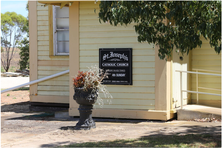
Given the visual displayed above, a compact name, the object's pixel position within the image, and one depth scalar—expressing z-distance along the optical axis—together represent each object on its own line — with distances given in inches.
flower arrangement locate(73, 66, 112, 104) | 296.6
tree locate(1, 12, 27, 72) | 1698.3
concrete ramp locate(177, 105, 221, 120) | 333.1
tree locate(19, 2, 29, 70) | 893.5
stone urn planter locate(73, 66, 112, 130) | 297.1
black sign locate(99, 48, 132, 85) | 350.9
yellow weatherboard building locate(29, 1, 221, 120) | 343.0
